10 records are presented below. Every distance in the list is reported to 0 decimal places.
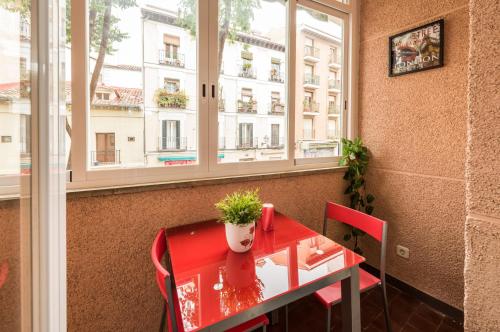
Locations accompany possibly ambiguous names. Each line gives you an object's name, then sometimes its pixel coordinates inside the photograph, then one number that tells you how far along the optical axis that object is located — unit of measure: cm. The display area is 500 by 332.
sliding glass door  52
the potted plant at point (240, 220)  113
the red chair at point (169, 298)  80
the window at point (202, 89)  144
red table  80
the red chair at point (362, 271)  134
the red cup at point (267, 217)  142
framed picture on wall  181
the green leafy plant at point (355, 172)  226
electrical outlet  210
